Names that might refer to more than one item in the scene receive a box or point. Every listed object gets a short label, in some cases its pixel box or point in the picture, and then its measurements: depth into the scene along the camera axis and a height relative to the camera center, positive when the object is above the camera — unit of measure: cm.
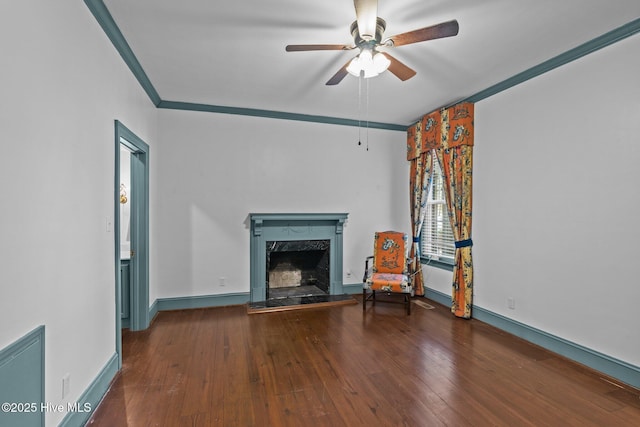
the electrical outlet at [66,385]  171 -102
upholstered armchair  402 -77
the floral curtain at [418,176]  442 +52
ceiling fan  178 +112
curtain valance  377 +111
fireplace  428 -69
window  429 -28
